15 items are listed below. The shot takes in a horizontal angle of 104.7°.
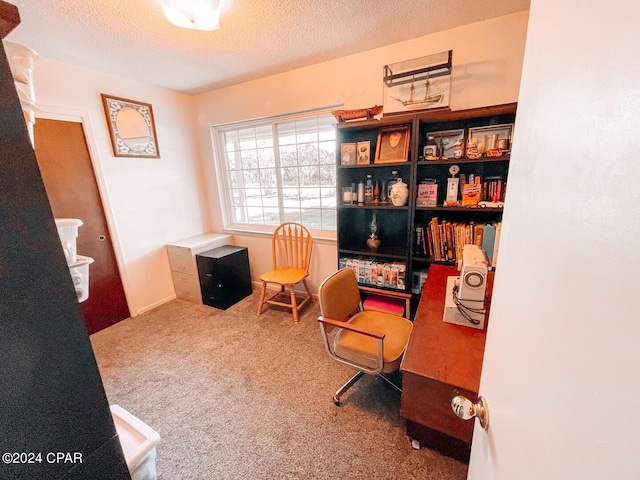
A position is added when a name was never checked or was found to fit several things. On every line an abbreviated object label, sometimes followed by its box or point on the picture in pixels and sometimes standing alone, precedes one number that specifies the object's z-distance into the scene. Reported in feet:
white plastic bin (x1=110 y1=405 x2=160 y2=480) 3.11
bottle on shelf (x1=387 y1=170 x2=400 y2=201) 7.17
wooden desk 3.36
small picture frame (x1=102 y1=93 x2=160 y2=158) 7.99
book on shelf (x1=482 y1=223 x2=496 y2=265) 5.72
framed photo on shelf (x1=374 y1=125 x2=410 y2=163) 6.54
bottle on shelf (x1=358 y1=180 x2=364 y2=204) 7.34
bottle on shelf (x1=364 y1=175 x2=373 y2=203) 7.32
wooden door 6.88
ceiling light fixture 4.29
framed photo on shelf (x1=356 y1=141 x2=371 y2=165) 7.02
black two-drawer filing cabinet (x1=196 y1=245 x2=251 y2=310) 9.11
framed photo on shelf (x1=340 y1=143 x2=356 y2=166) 7.17
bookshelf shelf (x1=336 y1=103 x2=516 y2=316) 6.00
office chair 4.67
